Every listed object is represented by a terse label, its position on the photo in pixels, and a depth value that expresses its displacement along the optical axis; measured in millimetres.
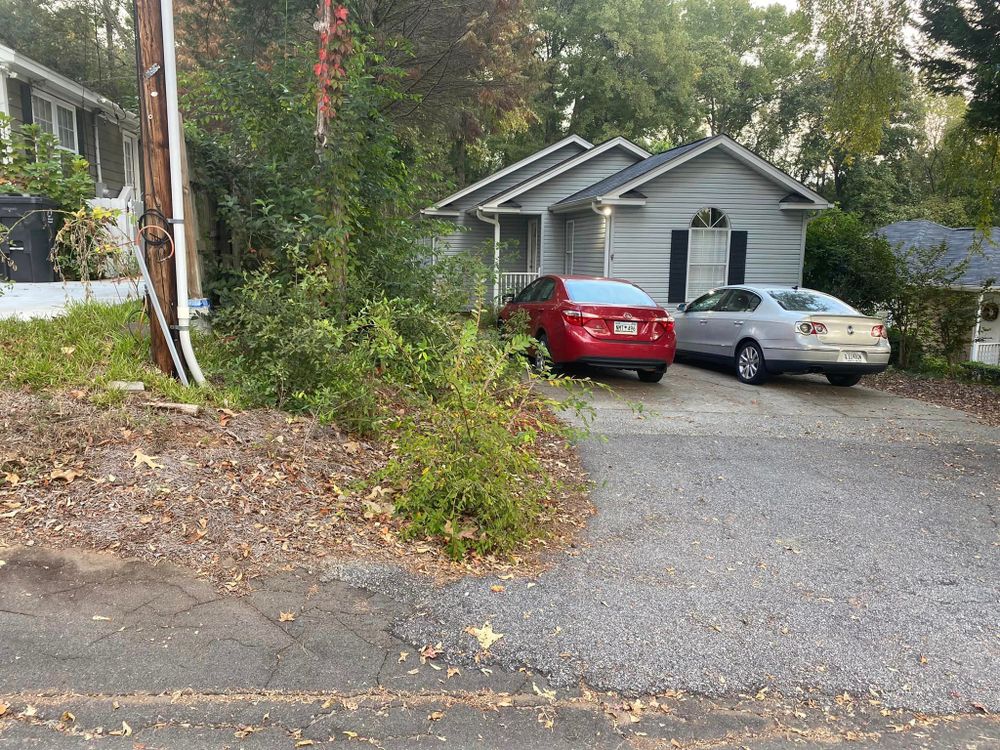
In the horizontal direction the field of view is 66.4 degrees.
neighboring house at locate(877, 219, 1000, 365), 22547
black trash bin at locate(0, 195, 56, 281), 9664
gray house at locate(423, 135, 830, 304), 17016
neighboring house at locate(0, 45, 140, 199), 14773
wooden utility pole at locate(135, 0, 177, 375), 5516
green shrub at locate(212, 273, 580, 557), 4539
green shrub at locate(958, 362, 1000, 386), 12901
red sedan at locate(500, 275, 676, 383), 9602
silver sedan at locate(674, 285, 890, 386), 10328
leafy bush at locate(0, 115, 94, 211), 10742
